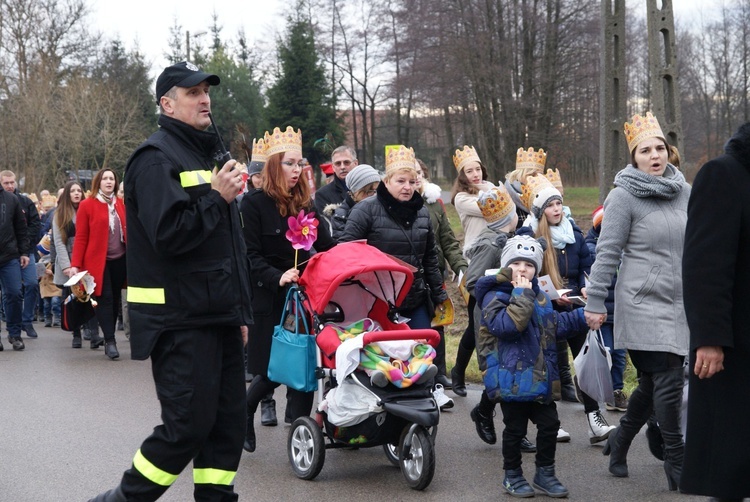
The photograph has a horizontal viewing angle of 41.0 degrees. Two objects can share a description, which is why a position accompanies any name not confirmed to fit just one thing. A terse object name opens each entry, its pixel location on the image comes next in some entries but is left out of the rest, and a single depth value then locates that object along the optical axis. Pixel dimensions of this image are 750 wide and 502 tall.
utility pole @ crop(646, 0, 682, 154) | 13.42
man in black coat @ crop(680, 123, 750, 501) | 4.16
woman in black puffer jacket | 7.50
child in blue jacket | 6.04
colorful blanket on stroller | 6.20
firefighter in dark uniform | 4.64
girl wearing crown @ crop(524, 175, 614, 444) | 7.84
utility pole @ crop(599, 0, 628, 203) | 15.27
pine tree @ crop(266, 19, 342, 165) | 48.19
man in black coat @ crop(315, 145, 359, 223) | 10.24
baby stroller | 6.19
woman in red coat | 12.13
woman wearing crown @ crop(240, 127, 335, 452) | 7.18
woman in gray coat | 5.93
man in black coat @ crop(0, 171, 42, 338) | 14.82
